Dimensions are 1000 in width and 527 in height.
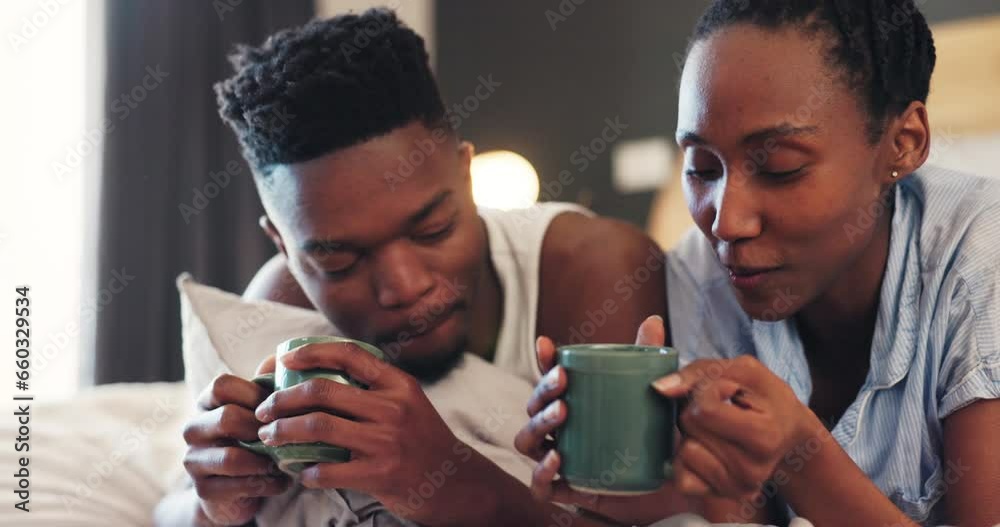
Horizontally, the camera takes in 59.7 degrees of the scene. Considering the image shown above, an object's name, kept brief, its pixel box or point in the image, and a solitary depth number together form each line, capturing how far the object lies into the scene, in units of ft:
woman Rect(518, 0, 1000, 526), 3.01
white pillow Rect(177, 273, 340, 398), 4.34
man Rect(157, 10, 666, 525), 2.99
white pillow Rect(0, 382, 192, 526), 3.95
